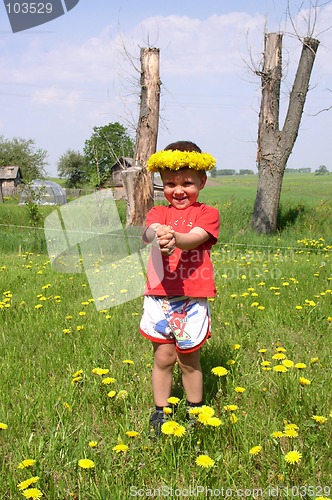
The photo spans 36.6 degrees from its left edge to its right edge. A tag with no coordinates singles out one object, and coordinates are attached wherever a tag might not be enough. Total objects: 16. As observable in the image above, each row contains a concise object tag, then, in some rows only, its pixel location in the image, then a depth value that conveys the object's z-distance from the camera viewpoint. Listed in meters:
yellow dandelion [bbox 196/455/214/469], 1.99
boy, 2.70
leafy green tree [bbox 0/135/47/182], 66.56
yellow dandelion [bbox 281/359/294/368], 2.87
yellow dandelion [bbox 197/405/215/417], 2.37
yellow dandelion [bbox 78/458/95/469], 2.01
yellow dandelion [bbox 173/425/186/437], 2.17
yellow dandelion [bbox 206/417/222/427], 2.26
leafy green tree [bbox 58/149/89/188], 68.94
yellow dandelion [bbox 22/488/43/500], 1.84
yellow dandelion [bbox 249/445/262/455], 2.15
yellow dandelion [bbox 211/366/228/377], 2.73
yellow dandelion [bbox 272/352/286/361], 2.93
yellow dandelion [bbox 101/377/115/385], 2.84
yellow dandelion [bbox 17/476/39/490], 1.93
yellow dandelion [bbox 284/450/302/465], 2.02
